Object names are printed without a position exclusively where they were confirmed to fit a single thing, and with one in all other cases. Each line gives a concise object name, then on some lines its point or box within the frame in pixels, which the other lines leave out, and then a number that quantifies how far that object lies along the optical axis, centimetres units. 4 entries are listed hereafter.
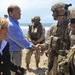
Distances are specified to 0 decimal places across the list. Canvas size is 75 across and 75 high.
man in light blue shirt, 255
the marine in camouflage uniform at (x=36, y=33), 486
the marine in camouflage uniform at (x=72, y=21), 190
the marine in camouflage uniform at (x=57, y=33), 241
